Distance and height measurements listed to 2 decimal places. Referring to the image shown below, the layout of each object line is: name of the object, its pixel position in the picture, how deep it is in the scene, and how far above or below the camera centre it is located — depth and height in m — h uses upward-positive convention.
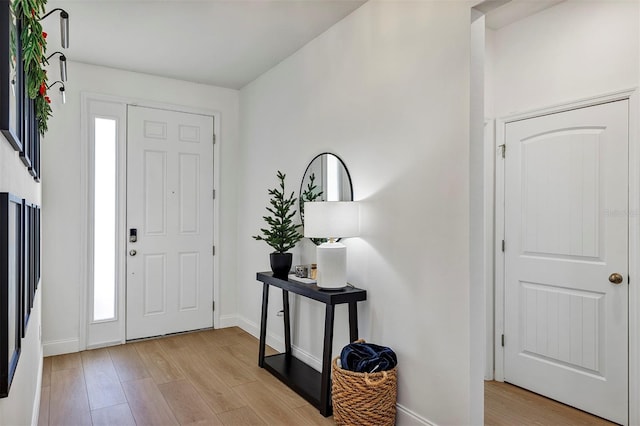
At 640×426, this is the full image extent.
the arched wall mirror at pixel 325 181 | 2.98 +0.23
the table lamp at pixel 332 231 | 2.67 -0.12
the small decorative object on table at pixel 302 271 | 3.17 -0.44
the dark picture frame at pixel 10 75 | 0.98 +0.35
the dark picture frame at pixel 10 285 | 0.98 -0.19
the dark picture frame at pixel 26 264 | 1.50 -0.20
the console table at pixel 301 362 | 2.62 -0.98
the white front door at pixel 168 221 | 4.12 -0.10
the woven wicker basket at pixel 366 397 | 2.29 -1.00
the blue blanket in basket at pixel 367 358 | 2.39 -0.83
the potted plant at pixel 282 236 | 3.37 -0.19
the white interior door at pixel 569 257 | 2.59 -0.29
